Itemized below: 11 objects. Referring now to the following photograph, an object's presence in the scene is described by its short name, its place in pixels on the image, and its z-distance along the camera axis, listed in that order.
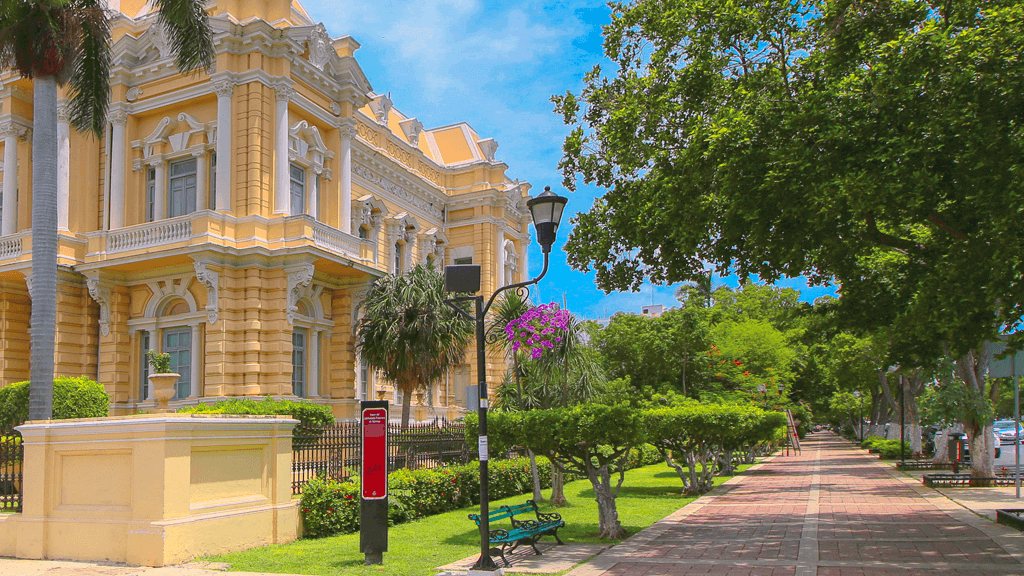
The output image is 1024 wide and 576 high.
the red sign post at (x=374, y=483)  10.73
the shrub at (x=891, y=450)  34.56
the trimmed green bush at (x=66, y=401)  17.73
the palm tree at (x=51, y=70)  16.80
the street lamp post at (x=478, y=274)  10.09
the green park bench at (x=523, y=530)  10.91
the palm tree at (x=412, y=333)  23.08
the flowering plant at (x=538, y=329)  18.22
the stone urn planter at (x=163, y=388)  12.80
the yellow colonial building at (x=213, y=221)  22.58
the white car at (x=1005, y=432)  35.97
